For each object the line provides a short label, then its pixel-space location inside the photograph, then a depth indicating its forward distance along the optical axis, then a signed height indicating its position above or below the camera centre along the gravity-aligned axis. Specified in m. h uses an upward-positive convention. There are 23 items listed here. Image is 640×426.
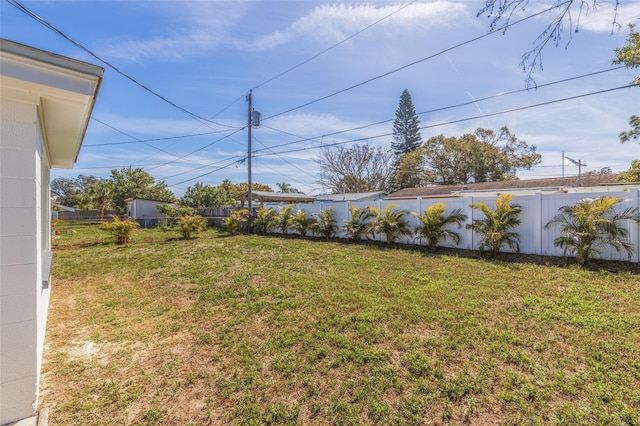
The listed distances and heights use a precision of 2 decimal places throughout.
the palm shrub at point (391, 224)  9.09 -0.32
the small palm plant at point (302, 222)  12.30 -0.36
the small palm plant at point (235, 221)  14.20 -0.38
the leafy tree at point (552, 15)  1.85 +1.35
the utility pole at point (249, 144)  14.87 +3.70
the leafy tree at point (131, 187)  26.42 +2.62
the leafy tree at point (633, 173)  10.44 +1.61
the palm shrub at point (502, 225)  6.88 -0.27
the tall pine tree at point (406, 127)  34.06 +10.57
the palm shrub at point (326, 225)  11.52 -0.46
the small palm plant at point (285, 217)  13.29 -0.16
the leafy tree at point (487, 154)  25.94 +5.64
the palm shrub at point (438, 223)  8.00 -0.25
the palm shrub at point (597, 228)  5.52 -0.26
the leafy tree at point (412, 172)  28.78 +4.44
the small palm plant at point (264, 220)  14.02 -0.33
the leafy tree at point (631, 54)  6.49 +3.98
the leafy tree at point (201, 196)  23.50 +1.44
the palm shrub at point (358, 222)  10.17 -0.30
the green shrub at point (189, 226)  12.92 -0.59
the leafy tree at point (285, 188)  39.19 +3.58
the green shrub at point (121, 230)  11.39 -0.69
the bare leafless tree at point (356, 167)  29.42 +4.99
